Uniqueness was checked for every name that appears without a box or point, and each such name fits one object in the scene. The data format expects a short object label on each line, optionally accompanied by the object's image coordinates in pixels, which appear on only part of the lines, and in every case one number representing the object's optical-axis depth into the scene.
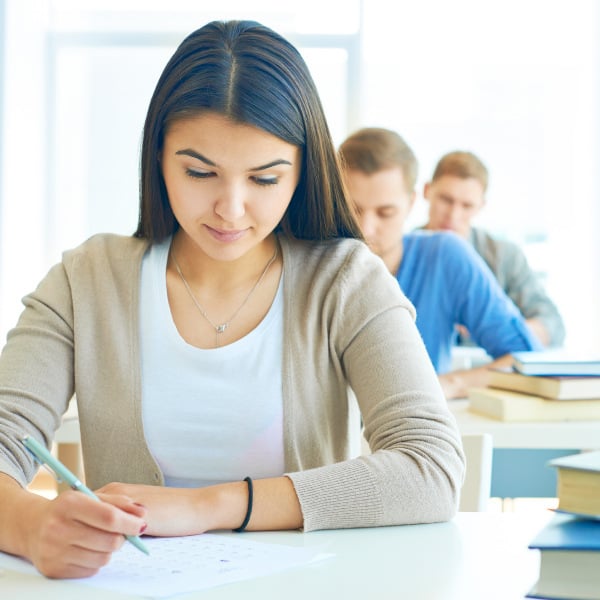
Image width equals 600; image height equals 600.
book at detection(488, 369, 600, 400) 2.50
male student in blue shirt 2.89
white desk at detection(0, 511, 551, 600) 1.54
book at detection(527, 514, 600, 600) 1.45
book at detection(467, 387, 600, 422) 2.50
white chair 1.95
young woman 1.84
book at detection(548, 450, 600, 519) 1.48
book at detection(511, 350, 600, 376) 2.51
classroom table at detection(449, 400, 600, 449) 2.46
